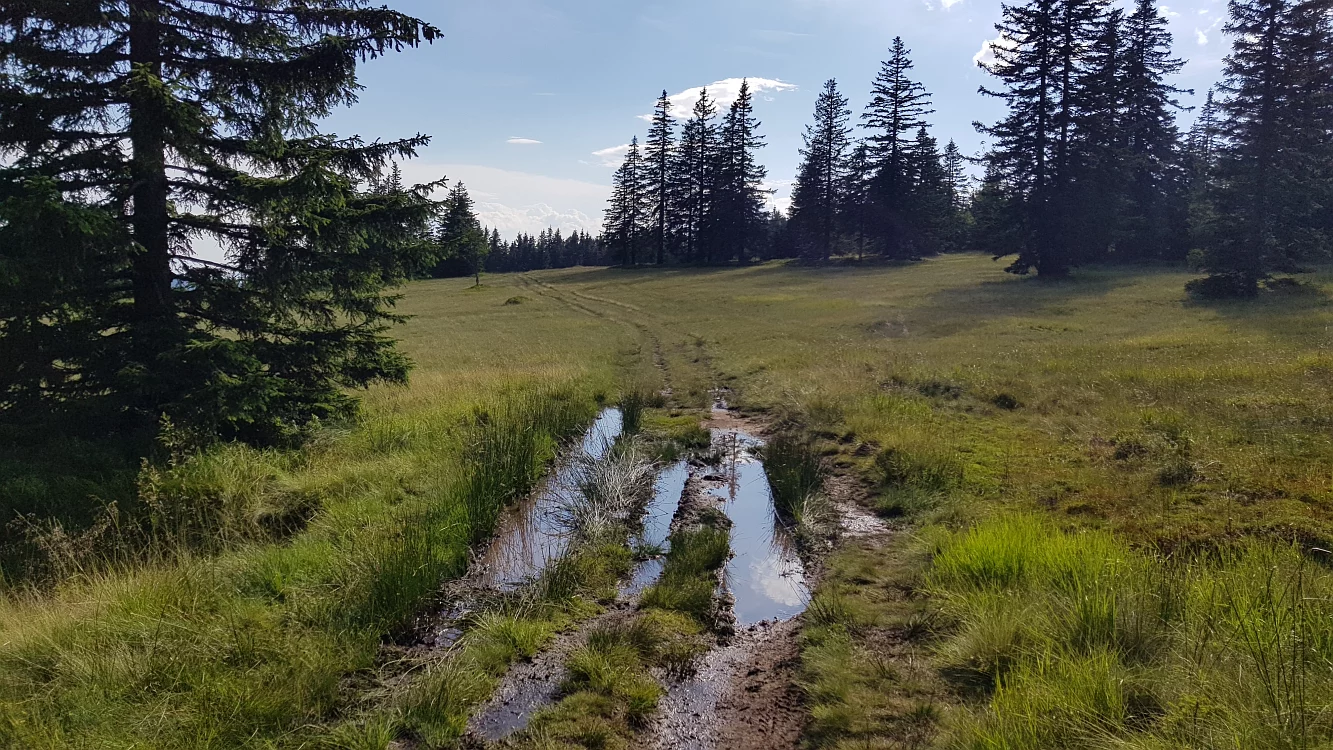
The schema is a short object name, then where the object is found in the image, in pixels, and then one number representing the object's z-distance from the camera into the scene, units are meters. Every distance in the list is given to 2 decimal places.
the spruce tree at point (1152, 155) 41.62
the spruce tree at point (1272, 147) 27.66
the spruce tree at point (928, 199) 58.84
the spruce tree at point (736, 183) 68.50
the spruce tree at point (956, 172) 93.31
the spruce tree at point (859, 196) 60.31
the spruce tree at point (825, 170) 64.00
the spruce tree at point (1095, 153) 35.84
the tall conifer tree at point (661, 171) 73.47
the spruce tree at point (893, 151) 57.34
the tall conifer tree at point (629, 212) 76.88
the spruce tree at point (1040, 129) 35.38
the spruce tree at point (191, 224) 7.12
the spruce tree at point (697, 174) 71.81
